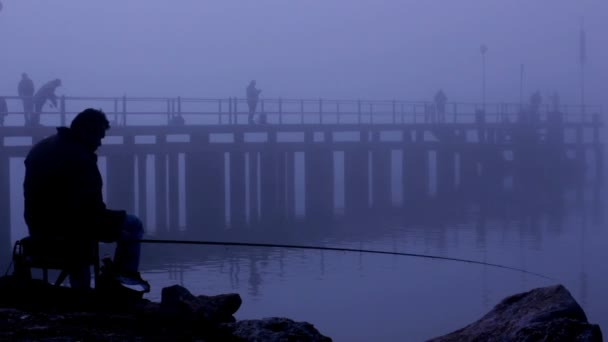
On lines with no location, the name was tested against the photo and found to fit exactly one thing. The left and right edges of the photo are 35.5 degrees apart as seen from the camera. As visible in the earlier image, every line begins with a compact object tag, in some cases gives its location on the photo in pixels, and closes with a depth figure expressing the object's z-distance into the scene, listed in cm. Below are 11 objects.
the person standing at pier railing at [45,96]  1905
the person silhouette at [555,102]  3406
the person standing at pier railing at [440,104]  2864
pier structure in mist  1959
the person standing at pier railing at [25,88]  1994
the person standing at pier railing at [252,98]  2305
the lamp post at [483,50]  3981
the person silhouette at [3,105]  1844
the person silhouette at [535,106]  3244
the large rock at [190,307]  409
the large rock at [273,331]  397
